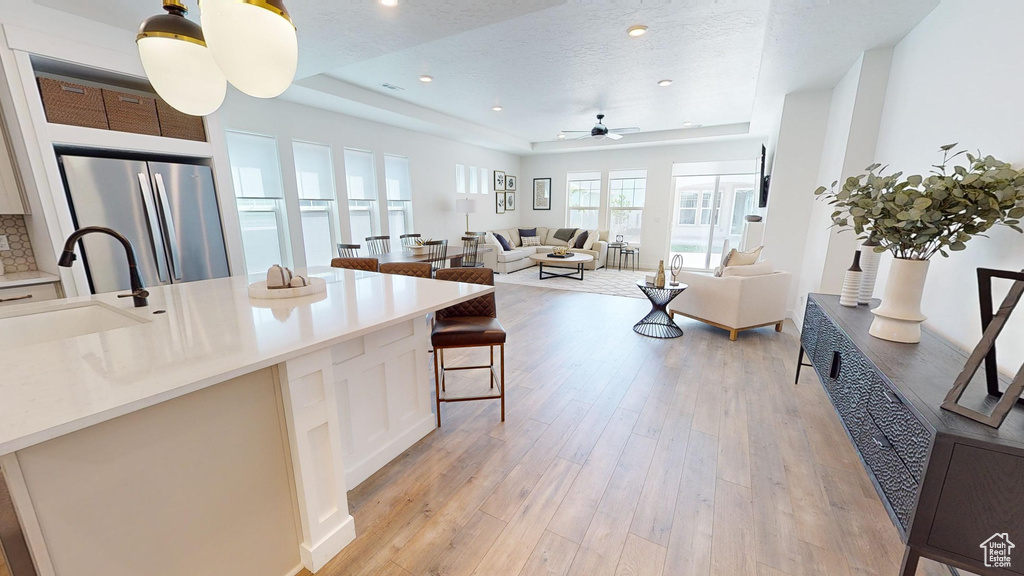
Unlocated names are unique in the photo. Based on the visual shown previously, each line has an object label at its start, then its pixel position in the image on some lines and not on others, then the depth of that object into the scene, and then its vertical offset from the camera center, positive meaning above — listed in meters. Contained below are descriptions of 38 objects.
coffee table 6.81 -0.83
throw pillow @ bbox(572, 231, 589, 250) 8.38 -0.57
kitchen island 0.85 -0.60
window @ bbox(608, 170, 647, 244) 8.28 +0.31
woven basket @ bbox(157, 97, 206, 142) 2.92 +0.73
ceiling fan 5.79 +1.32
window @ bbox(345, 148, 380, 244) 5.55 +0.34
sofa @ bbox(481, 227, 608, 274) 7.62 -0.78
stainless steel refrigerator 2.56 -0.01
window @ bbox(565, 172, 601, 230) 8.77 +0.38
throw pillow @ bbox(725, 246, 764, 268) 4.03 -0.46
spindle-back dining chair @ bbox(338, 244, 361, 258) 4.76 -0.50
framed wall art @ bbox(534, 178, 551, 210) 9.25 +0.54
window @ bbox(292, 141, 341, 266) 4.93 +0.20
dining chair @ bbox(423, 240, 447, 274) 4.28 -0.43
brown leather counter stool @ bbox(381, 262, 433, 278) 2.93 -0.43
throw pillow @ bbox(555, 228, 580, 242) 8.77 -0.43
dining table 4.18 -0.48
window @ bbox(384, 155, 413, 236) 6.20 +0.35
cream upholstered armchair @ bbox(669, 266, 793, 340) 3.70 -0.86
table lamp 7.21 +0.20
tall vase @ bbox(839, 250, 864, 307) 2.29 -0.42
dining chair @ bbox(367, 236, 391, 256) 5.33 -0.46
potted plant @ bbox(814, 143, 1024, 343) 1.33 +0.00
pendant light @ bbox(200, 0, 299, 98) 1.08 +0.53
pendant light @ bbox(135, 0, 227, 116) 1.34 +0.58
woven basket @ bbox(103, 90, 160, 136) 2.66 +0.75
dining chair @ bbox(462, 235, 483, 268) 4.93 -0.49
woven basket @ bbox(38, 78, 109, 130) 2.41 +0.74
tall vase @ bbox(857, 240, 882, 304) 2.30 -0.33
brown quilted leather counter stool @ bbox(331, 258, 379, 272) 3.30 -0.43
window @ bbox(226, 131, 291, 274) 4.31 +0.20
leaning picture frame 1.04 -0.47
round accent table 3.95 -1.18
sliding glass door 7.51 +0.02
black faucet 1.51 -0.19
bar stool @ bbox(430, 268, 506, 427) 2.20 -0.67
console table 1.03 -0.75
